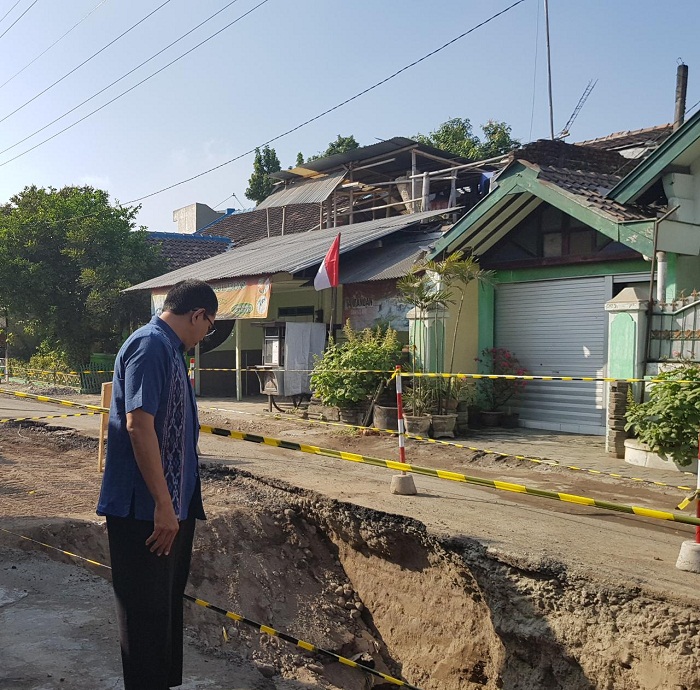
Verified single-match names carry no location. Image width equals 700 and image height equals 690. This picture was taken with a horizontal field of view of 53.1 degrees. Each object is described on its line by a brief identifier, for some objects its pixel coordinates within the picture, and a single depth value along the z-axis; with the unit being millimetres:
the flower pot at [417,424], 10117
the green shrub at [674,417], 7270
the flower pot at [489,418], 11172
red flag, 12633
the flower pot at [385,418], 10547
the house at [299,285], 13461
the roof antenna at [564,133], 19812
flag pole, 13429
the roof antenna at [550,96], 19984
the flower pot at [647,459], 7559
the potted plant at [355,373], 11094
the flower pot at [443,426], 10188
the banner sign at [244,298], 13820
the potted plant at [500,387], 11289
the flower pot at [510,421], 11227
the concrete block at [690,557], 4570
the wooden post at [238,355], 15086
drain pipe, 9016
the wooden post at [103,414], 7650
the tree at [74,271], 19125
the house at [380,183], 18283
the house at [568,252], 9070
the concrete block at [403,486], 6805
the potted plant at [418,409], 10141
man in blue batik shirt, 2762
